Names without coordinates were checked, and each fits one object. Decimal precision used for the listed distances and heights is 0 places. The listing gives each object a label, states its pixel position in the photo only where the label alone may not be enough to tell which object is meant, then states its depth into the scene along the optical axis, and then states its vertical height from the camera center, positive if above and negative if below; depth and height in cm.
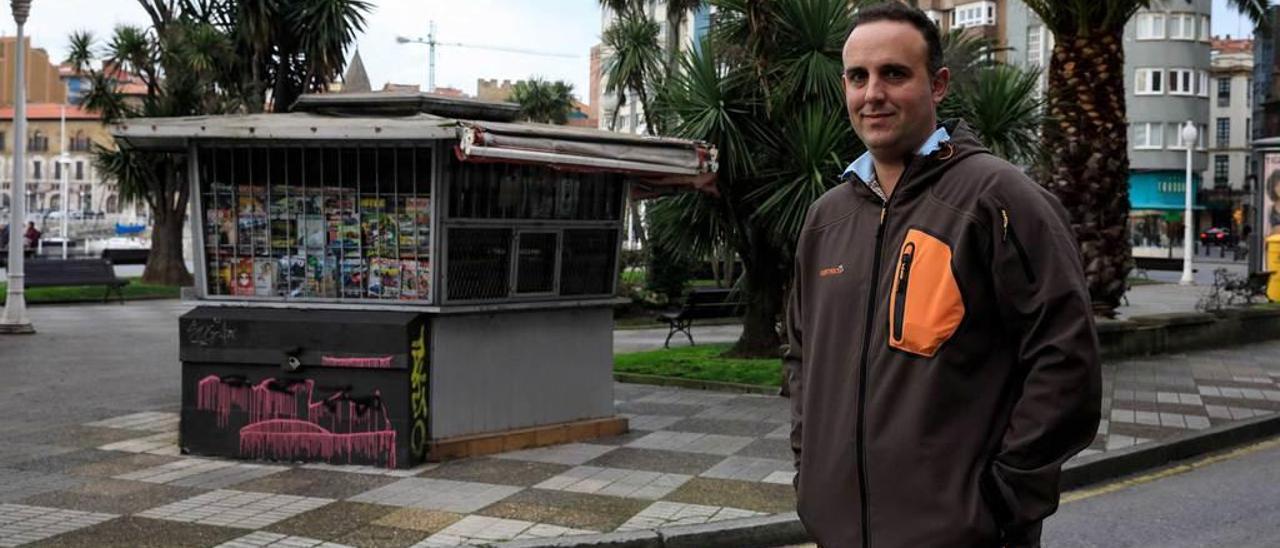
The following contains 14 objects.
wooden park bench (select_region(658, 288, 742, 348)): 1802 -79
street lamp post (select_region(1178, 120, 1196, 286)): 3403 +68
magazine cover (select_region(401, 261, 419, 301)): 857 -17
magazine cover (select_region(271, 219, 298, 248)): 887 +17
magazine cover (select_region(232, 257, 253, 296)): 895 -15
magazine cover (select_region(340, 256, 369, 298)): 873 -14
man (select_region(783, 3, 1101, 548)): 250 -16
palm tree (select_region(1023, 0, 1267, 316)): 1556 +155
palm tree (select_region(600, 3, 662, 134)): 3092 +519
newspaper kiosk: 829 -14
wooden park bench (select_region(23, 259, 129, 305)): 2495 -38
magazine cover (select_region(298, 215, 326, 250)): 880 +17
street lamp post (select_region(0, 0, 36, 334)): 1825 +61
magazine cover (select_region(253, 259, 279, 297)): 891 -15
